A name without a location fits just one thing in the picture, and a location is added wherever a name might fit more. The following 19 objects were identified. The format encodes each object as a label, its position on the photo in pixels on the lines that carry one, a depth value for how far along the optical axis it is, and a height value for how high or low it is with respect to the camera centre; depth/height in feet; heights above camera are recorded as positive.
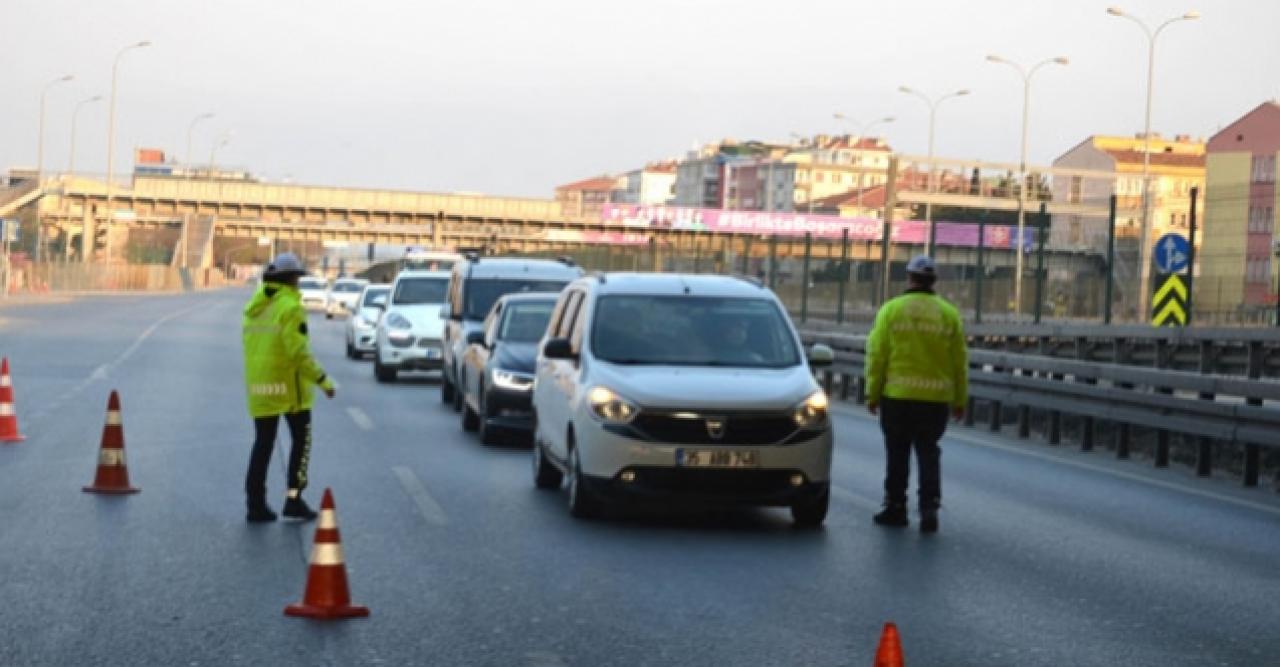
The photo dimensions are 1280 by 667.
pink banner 358.23 +10.61
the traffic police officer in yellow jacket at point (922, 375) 41.27 -1.69
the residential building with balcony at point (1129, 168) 375.25 +29.52
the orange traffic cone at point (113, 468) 44.93 -4.87
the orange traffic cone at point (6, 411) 58.34 -4.88
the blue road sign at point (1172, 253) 87.04 +2.26
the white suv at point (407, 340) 94.48 -3.58
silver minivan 39.81 -2.50
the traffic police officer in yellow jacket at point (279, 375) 40.09 -2.35
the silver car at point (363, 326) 118.62 -3.85
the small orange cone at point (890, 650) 19.79 -3.47
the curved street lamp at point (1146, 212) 100.99 +6.46
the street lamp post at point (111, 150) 304.91 +14.99
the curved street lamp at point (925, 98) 250.14 +24.62
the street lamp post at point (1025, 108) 197.47 +21.07
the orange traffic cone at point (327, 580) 28.81 -4.53
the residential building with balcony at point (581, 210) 360.07 +10.98
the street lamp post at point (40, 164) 310.04 +12.12
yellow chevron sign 92.07 +0.16
